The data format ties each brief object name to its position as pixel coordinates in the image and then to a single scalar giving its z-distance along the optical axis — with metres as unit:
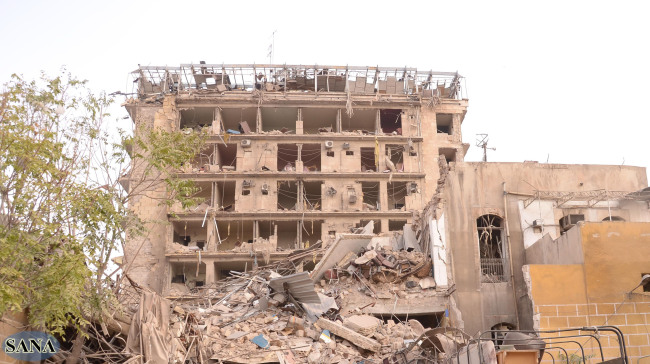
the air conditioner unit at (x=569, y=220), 27.95
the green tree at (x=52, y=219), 12.71
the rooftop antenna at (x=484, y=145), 47.06
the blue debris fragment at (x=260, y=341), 21.00
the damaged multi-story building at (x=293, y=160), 41.12
